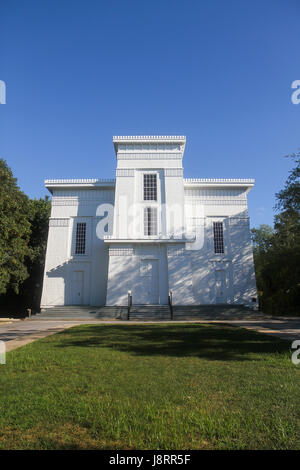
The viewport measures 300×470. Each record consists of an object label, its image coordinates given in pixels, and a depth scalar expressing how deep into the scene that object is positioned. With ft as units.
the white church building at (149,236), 73.10
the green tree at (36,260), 89.45
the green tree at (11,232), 70.38
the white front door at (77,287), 76.69
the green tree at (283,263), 70.85
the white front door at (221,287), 77.36
